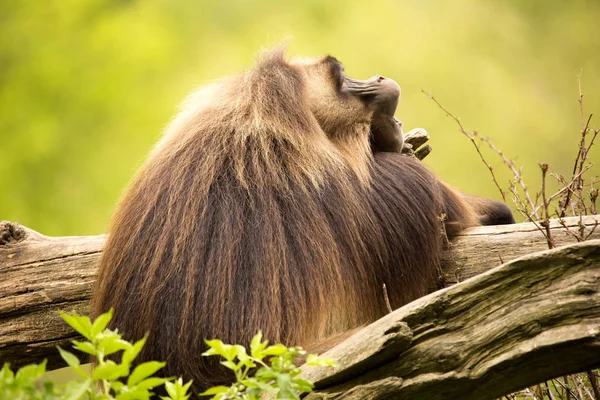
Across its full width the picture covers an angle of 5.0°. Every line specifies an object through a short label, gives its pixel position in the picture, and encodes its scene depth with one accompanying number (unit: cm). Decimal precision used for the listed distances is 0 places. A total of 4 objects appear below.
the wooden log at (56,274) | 1108
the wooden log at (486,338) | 1066
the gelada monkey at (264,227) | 1088
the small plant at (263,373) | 946
